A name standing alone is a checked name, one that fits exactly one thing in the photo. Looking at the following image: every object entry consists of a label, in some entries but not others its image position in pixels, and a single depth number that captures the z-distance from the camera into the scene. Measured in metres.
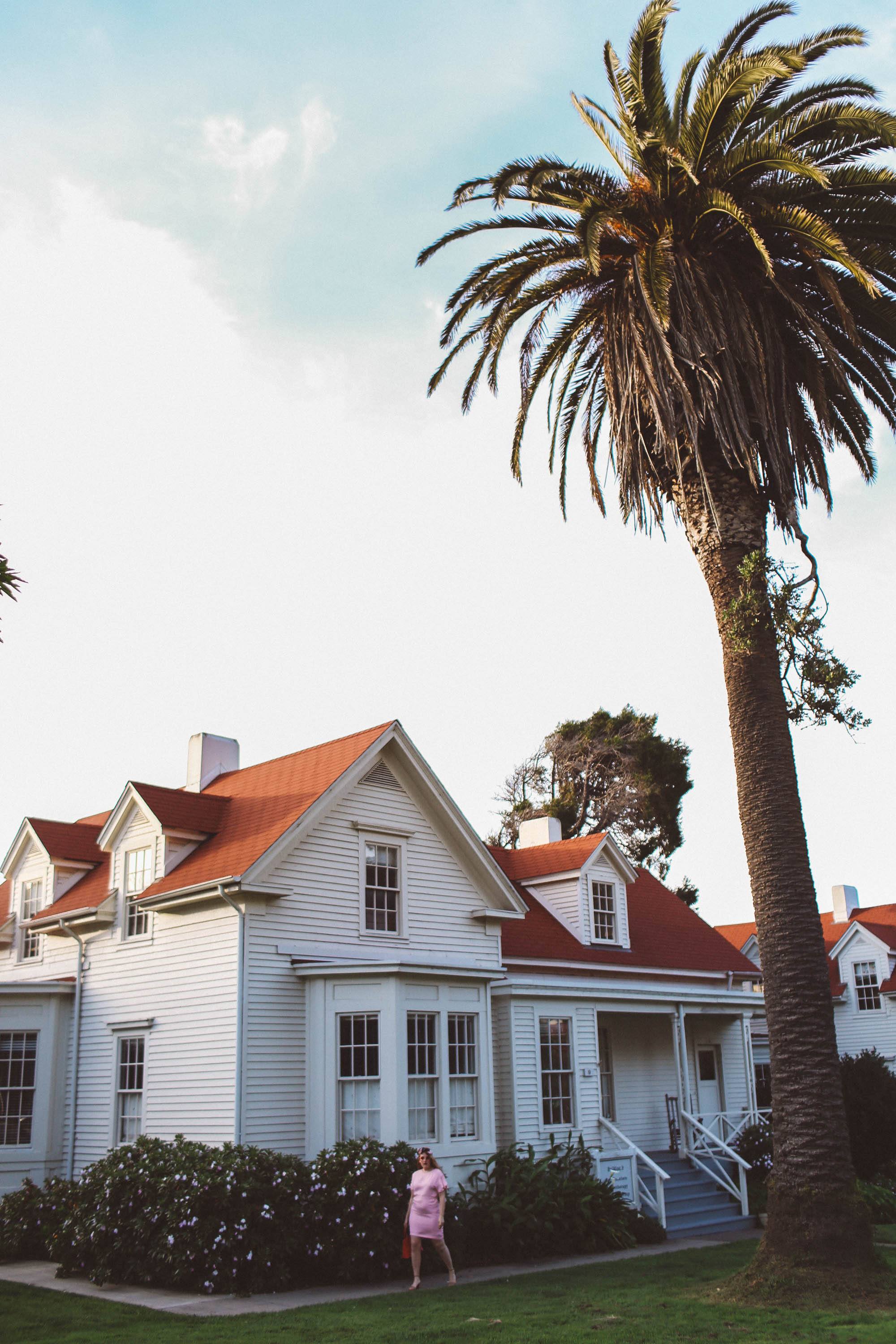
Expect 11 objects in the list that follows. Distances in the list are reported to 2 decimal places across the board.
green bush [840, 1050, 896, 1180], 26.81
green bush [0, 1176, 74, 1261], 17.34
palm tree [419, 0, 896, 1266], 13.10
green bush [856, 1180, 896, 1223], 21.25
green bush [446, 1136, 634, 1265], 16.50
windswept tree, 44.38
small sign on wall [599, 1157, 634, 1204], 19.75
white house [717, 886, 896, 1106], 38.38
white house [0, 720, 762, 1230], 17.45
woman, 14.15
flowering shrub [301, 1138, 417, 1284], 14.84
